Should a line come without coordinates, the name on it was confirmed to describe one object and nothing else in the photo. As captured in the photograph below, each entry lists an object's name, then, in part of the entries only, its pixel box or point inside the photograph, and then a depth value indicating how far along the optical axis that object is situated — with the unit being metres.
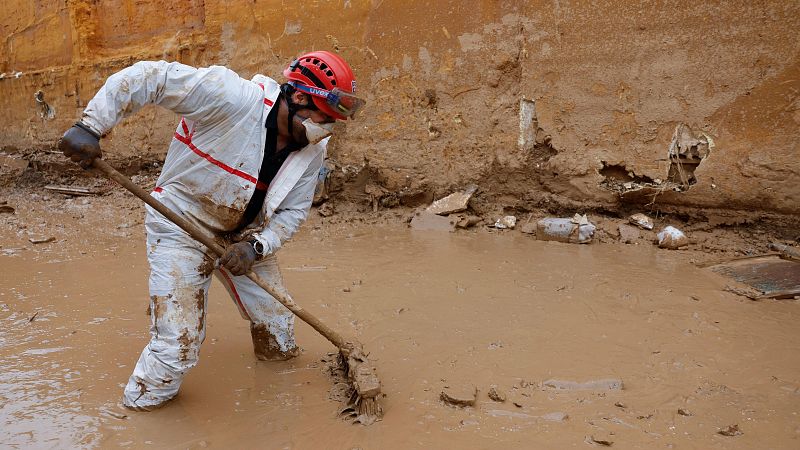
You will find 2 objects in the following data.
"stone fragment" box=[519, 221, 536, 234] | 5.33
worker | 2.62
